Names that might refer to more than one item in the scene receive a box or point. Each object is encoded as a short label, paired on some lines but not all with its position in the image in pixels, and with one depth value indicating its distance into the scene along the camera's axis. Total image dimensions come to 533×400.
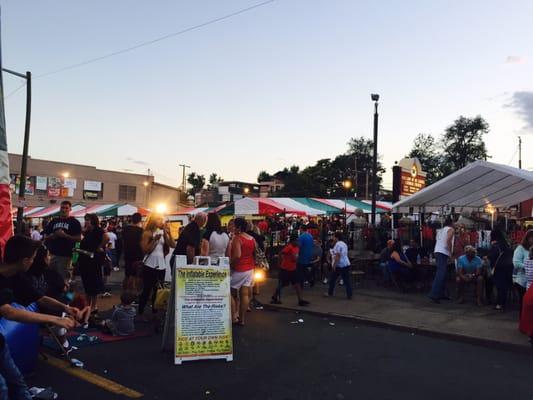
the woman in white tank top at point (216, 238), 7.73
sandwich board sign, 5.55
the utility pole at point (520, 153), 56.00
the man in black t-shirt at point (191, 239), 7.26
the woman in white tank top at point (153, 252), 7.66
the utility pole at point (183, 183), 79.81
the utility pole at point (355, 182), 76.44
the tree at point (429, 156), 73.44
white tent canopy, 11.42
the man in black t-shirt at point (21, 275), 3.31
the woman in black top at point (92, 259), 7.34
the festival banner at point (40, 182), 48.84
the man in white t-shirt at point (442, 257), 9.76
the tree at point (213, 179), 118.56
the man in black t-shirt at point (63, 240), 7.27
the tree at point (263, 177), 110.44
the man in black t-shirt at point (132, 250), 8.28
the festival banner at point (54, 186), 49.59
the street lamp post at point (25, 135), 18.81
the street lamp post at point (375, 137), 15.92
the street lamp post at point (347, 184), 21.50
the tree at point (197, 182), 110.25
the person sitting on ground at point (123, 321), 6.68
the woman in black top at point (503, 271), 8.90
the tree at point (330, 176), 73.88
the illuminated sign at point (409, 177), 17.48
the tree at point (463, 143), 68.94
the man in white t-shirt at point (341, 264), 10.26
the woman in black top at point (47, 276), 5.27
